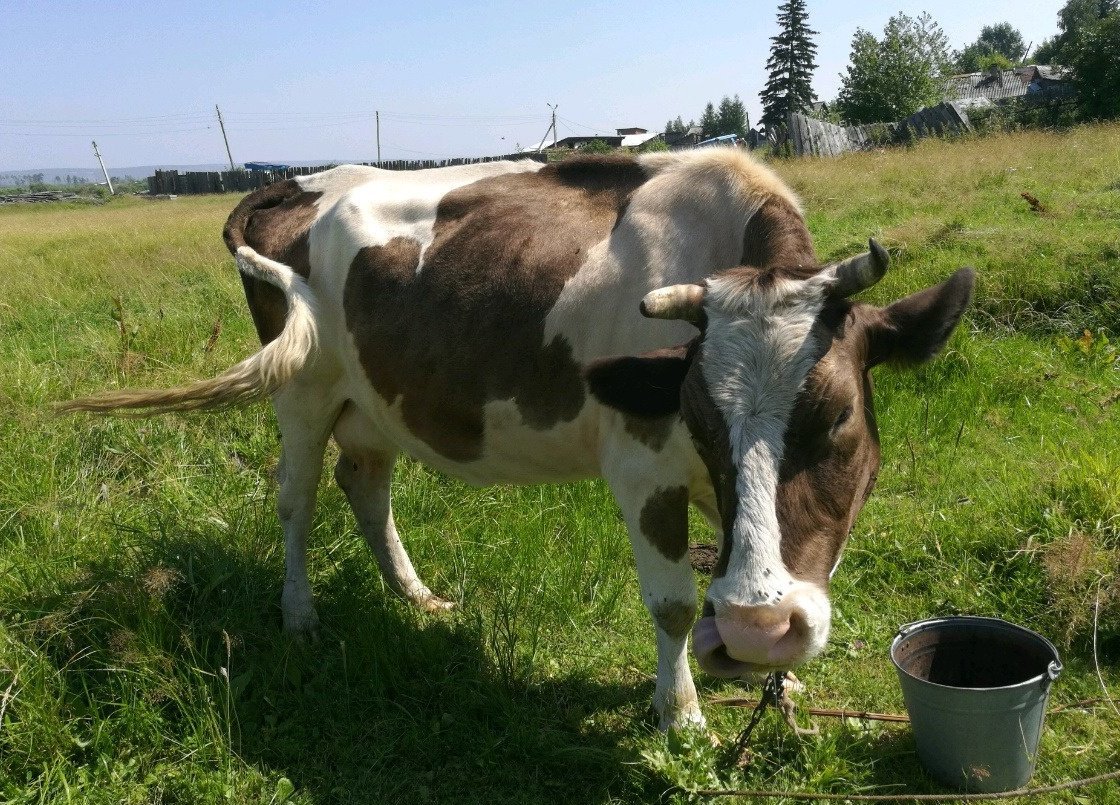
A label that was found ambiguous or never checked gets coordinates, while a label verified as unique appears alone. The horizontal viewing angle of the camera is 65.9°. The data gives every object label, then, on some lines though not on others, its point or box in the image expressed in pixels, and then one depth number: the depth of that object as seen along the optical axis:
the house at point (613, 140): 47.88
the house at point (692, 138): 42.12
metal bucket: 2.76
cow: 2.37
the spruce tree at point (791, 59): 61.84
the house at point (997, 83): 39.84
